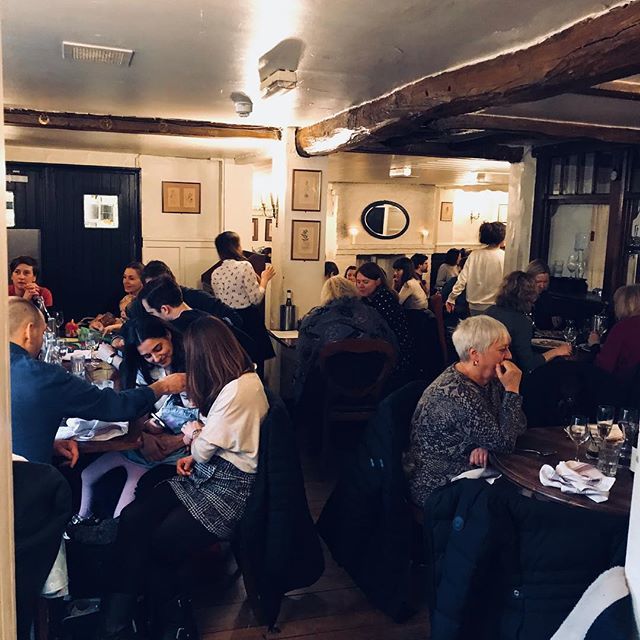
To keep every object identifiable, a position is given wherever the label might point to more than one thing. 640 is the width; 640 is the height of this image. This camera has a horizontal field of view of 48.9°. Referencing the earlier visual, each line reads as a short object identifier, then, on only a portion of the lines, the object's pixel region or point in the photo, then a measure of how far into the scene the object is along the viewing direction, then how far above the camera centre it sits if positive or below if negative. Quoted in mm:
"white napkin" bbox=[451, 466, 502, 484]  2543 -871
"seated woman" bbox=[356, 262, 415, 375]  4977 -505
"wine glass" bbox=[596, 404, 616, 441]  2674 -677
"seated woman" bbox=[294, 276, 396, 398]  4590 -624
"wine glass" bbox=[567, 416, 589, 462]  2580 -711
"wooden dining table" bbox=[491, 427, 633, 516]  2213 -804
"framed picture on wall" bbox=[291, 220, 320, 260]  5902 -86
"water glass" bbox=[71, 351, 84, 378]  3463 -714
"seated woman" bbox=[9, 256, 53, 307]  5230 -443
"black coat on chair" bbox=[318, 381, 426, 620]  2748 -1103
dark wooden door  7602 -103
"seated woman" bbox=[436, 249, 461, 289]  9336 -475
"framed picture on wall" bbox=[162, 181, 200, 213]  7992 +313
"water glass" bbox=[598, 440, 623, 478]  2420 -752
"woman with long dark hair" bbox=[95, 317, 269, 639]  2500 -1025
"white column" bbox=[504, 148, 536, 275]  6734 +257
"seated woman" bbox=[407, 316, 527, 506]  2590 -663
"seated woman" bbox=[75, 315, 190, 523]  2906 -872
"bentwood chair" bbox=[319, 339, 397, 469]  4273 -921
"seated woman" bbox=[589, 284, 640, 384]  3834 -535
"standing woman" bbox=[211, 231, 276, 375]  5434 -482
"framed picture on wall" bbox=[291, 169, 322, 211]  5828 +323
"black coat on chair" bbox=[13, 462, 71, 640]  1729 -773
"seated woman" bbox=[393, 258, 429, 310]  6324 -504
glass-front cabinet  5715 +222
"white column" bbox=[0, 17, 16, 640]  1118 -430
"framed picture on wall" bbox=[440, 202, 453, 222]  12523 +404
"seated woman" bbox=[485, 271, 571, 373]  4125 -463
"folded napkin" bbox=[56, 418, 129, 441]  2744 -817
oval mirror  12078 +217
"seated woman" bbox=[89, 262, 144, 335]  5016 -500
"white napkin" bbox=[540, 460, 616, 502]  2256 -786
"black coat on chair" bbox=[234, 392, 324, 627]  2486 -1070
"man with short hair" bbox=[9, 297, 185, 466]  2426 -631
